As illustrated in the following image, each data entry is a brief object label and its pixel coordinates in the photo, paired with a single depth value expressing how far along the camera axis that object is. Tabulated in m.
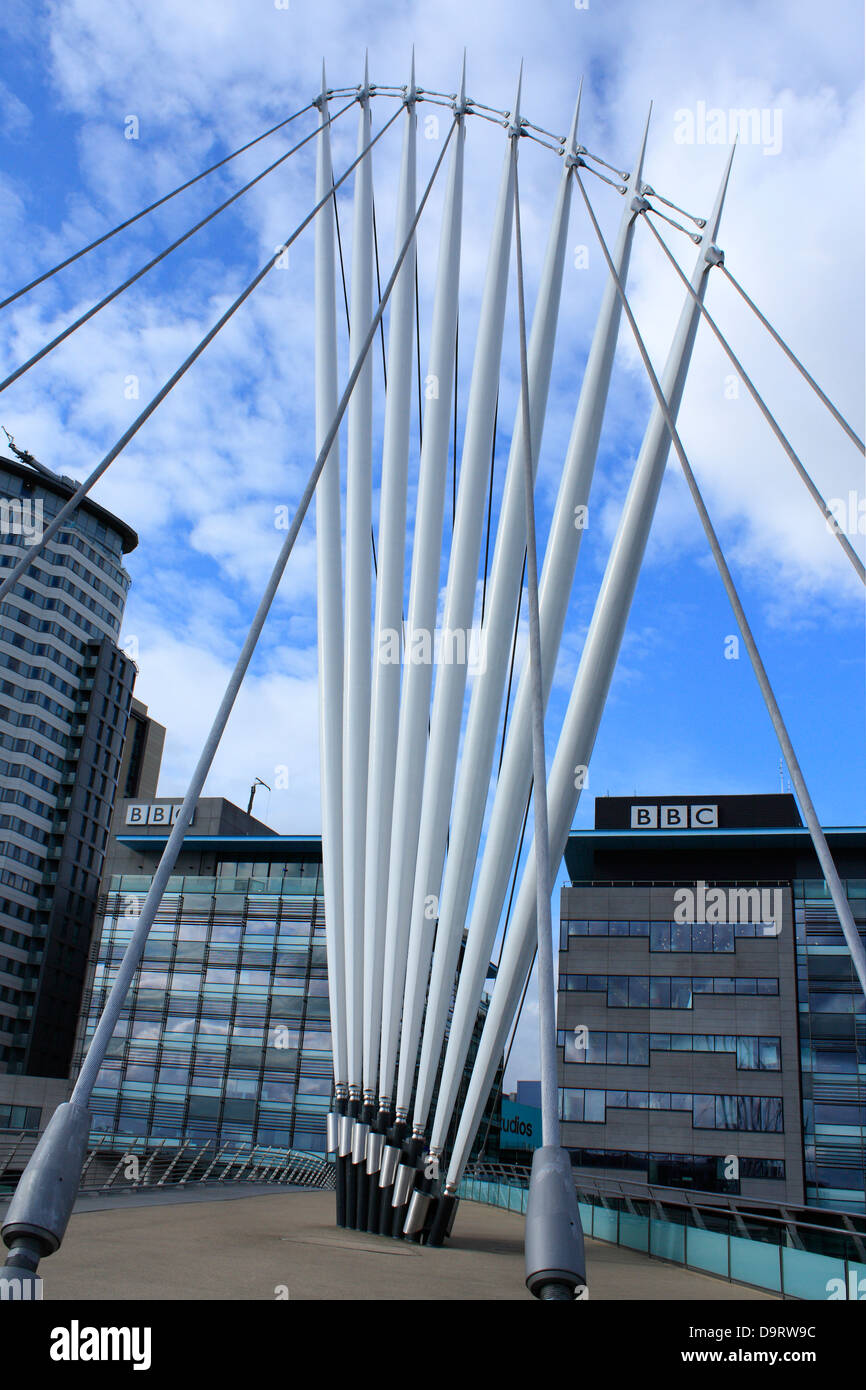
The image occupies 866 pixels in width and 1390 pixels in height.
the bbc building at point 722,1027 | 63.69
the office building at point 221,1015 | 70.81
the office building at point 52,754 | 100.75
